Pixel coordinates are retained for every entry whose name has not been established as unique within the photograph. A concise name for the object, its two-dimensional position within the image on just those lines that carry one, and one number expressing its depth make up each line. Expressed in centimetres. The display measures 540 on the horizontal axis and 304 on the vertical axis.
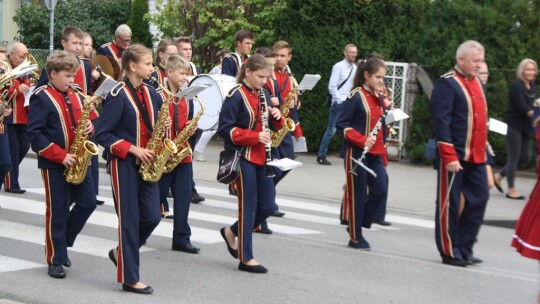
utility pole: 2219
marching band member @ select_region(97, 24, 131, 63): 1326
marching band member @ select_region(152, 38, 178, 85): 1104
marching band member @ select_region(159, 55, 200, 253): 931
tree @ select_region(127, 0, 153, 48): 2745
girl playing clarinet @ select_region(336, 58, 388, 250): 974
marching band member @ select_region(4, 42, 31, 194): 1228
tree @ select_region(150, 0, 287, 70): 2034
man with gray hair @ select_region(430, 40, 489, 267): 897
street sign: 2219
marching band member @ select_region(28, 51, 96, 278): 801
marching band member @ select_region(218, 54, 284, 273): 851
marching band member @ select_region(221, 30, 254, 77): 1273
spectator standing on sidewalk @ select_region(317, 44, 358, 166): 1700
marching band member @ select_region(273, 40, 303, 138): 1208
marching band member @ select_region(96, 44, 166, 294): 755
